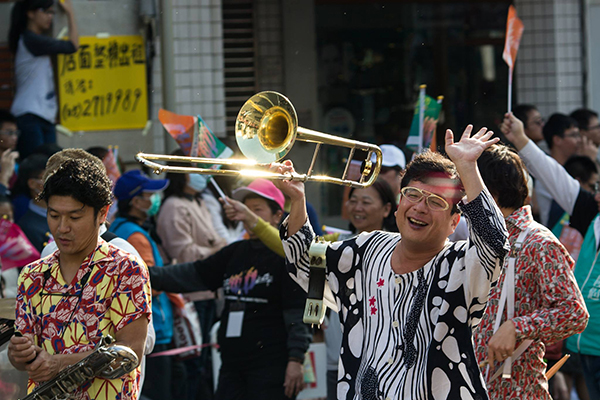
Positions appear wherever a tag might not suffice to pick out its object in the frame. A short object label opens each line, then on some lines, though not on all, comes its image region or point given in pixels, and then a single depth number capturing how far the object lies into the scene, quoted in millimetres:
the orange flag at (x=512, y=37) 11485
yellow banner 17437
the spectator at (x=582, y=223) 9937
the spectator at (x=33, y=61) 16375
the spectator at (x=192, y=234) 14031
